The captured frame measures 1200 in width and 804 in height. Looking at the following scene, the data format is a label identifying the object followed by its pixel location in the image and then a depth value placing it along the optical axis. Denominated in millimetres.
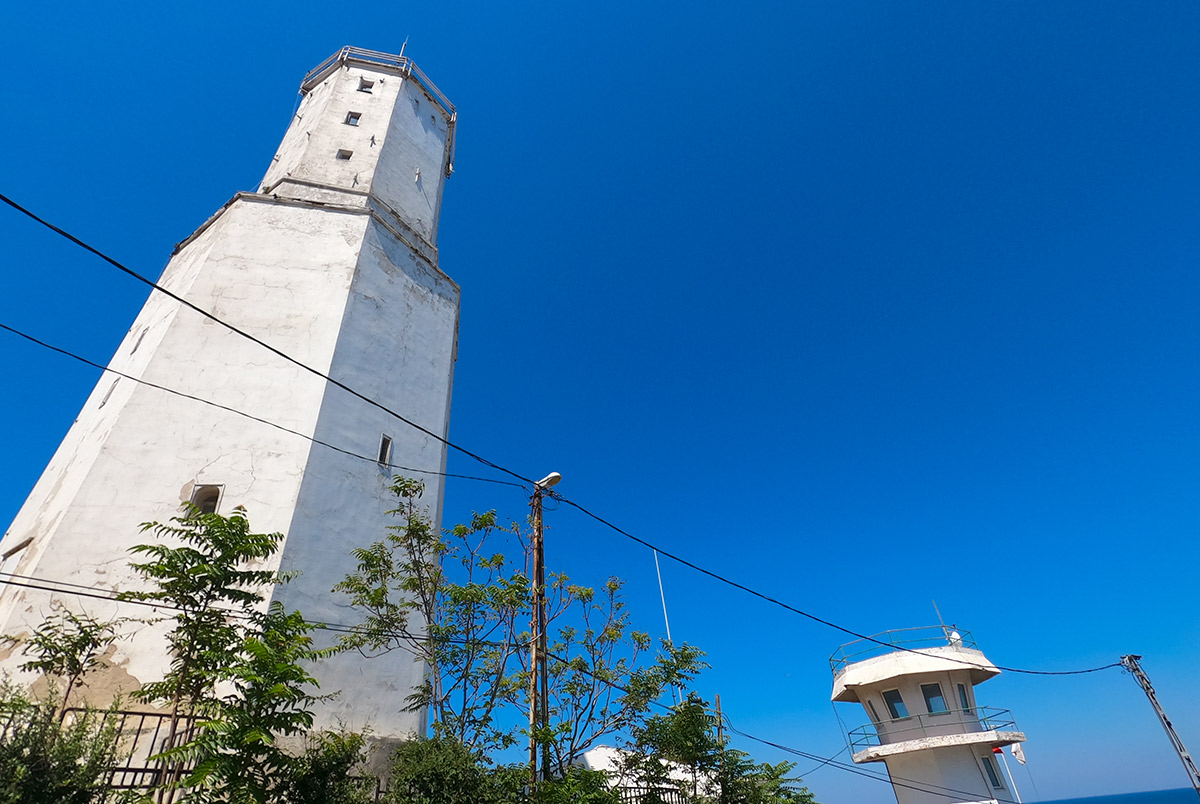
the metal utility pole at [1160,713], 17953
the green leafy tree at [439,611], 11570
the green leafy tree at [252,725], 7395
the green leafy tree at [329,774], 8953
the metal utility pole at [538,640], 10859
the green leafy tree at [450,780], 10055
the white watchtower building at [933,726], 22547
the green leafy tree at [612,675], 12492
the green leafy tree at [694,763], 12664
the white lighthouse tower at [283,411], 12273
